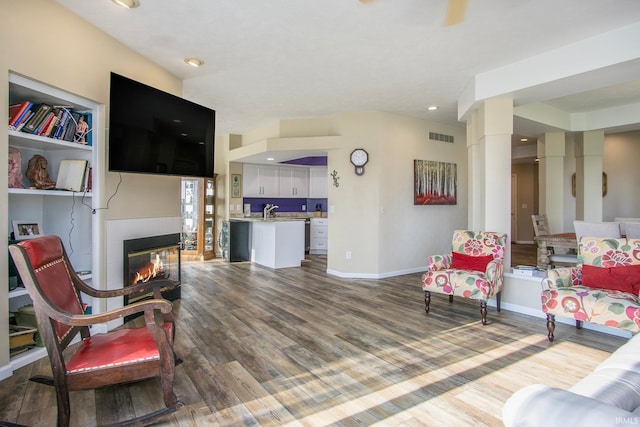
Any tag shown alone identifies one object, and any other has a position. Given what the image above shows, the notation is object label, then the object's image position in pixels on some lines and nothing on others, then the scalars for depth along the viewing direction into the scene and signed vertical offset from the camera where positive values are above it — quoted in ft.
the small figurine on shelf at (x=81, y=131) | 9.45 +2.36
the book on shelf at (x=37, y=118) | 8.09 +2.38
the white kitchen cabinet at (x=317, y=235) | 26.25 -1.84
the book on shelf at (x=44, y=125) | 8.31 +2.25
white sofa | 2.43 -1.56
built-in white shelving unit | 8.66 +0.36
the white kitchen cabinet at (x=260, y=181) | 24.53 +2.40
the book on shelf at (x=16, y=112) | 7.78 +2.42
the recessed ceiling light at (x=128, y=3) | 8.25 +5.32
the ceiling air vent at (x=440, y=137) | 19.47 +4.54
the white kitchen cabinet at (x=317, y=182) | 27.20 +2.50
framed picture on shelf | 8.47 -0.47
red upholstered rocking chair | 5.36 -2.42
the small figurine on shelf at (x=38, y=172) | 8.76 +1.06
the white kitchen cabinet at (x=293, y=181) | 26.17 +2.51
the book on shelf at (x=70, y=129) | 9.06 +2.31
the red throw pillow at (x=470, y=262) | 11.83 -1.82
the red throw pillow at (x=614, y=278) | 9.01 -1.85
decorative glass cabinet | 22.90 -0.50
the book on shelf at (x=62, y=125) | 8.80 +2.37
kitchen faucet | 24.45 +0.22
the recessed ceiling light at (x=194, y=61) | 11.60 +5.40
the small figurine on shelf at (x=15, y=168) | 7.91 +1.07
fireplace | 10.85 -1.85
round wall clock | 17.44 +2.86
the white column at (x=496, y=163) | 12.79 +1.99
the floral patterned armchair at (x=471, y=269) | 10.82 -2.04
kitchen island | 20.15 -1.93
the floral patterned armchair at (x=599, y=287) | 8.30 -2.15
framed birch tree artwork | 18.78 +1.76
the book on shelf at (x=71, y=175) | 9.34 +1.05
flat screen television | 9.21 +2.53
